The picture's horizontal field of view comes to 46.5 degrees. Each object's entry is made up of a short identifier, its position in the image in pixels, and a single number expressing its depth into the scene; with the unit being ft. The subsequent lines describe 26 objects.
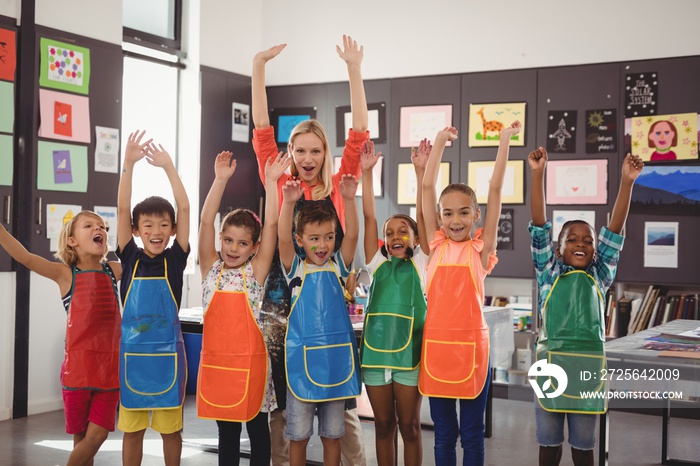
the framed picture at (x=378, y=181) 20.81
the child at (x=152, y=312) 9.64
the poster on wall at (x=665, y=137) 17.49
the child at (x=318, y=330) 9.11
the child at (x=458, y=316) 9.16
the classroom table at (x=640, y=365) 8.27
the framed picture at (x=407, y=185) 20.26
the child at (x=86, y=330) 10.19
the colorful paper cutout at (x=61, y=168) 16.26
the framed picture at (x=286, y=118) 21.94
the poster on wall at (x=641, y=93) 17.90
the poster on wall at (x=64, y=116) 16.29
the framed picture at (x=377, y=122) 20.77
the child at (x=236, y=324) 9.35
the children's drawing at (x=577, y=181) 18.40
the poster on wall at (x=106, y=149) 17.39
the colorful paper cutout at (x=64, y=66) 16.29
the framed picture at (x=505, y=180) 19.22
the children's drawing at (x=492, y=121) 19.16
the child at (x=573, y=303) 9.21
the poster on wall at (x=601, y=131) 18.31
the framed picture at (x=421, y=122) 20.00
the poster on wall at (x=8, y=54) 15.52
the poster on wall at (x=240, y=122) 21.62
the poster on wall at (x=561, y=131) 18.66
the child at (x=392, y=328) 9.43
